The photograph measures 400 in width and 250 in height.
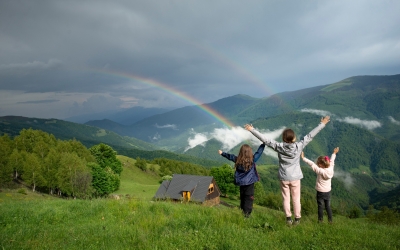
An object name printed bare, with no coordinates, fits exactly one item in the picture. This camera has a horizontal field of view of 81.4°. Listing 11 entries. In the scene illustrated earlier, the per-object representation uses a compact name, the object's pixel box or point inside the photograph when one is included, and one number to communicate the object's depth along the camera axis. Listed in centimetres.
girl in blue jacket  773
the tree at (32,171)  4038
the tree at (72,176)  4012
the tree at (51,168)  4178
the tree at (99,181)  4850
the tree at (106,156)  6725
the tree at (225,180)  7112
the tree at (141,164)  9629
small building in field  4550
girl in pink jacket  786
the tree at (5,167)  3778
